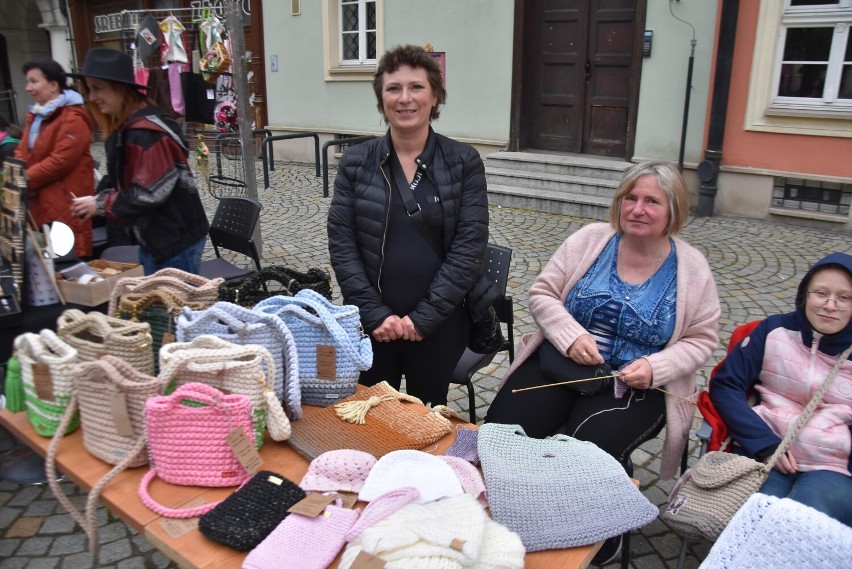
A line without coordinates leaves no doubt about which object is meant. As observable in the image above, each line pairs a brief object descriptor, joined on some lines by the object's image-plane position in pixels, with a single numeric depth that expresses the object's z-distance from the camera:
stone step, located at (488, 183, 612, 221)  7.67
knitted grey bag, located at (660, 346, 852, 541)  2.00
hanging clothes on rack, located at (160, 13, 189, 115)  6.29
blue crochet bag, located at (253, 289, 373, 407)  2.07
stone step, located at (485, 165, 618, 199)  7.89
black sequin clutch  1.52
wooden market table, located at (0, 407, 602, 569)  1.51
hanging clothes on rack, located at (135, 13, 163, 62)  6.44
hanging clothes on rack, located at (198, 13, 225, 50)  5.98
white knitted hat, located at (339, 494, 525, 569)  1.33
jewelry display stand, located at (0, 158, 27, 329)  2.55
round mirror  2.90
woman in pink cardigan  2.36
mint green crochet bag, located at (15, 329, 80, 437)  1.89
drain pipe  7.05
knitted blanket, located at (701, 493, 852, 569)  1.33
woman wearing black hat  3.07
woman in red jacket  3.87
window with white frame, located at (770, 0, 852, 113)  6.89
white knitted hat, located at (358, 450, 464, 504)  1.65
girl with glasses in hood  2.08
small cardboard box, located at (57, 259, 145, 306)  2.69
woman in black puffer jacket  2.41
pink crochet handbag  1.70
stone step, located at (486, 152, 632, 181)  8.09
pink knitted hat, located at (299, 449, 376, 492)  1.71
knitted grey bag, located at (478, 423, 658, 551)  1.60
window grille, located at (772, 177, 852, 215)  7.18
